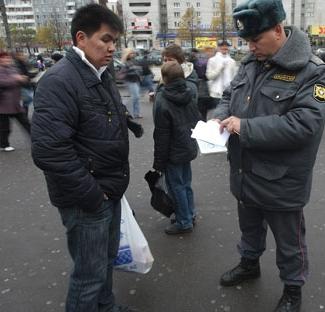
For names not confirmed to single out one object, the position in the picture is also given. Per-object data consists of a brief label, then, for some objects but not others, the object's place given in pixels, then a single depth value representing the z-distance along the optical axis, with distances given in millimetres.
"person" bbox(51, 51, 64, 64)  8930
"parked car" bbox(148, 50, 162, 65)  28092
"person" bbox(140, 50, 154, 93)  11266
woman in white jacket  7012
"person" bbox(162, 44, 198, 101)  4230
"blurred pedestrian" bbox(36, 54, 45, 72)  24367
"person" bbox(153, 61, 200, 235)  3410
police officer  2148
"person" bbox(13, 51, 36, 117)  8281
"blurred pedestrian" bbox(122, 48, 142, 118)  9727
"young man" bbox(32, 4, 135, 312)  1914
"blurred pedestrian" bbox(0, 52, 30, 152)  6906
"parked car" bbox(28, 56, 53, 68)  32469
